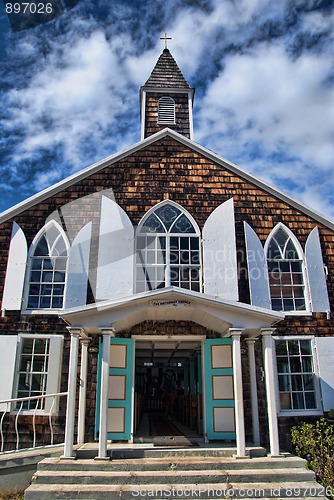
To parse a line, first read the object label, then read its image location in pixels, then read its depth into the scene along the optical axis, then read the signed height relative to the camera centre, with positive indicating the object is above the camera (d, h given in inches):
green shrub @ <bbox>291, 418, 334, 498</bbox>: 289.7 -34.7
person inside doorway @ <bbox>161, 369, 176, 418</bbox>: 602.5 +10.7
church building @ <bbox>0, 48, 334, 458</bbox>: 319.9 +82.7
